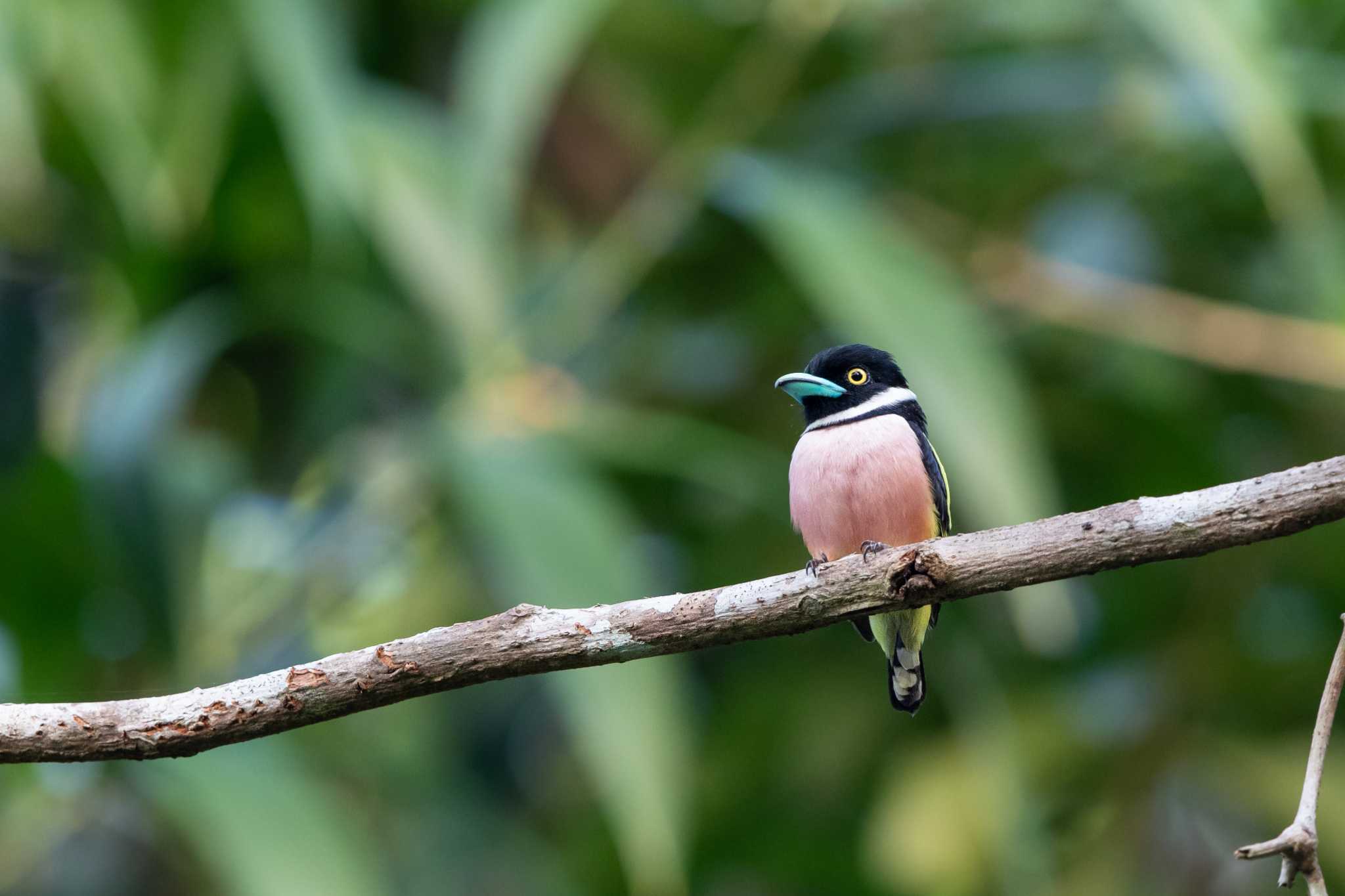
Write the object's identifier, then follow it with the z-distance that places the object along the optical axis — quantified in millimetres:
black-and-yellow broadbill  5922
